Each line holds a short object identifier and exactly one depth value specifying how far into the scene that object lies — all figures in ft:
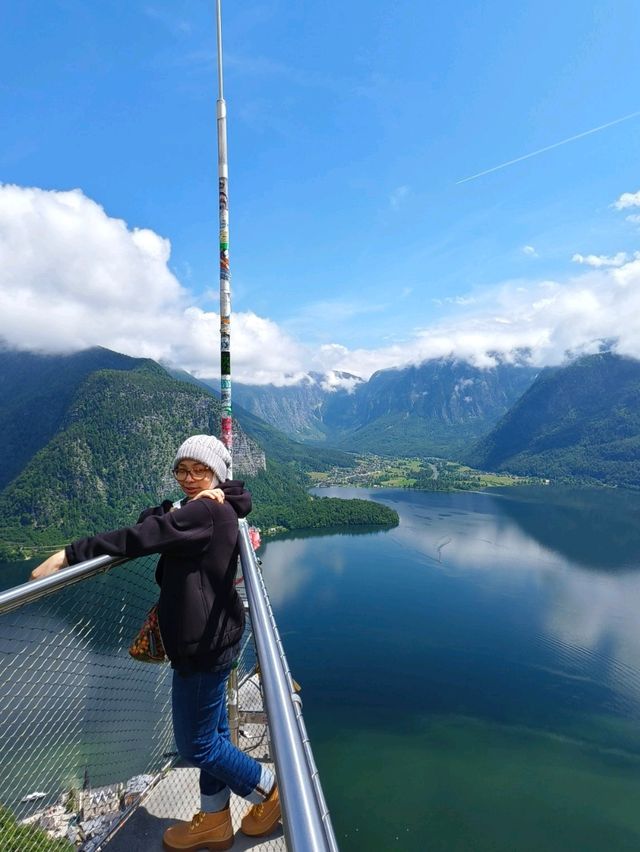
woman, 5.02
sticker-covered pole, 11.76
